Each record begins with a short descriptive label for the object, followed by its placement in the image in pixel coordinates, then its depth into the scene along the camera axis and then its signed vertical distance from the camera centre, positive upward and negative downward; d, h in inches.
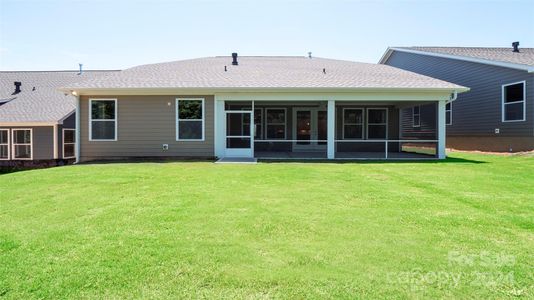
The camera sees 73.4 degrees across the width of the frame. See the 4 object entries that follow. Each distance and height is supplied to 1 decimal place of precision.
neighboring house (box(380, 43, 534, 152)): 592.4 +80.1
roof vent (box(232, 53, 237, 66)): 745.7 +176.2
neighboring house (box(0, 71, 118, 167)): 714.2 +18.5
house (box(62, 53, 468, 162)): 514.0 +53.2
